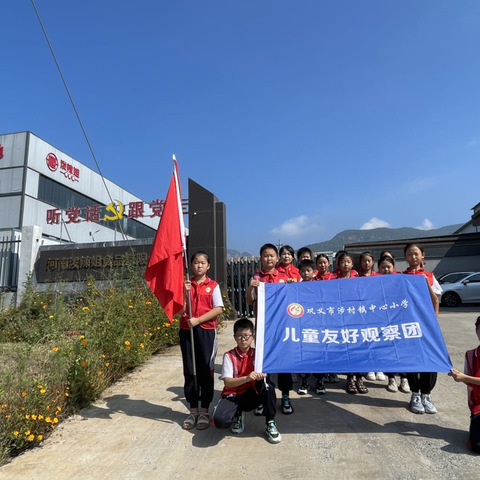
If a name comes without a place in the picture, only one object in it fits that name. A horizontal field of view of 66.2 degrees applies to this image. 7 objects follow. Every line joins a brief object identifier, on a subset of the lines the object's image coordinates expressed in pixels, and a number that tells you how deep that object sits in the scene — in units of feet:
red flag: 11.38
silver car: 42.29
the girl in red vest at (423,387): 11.24
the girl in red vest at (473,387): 8.84
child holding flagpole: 11.12
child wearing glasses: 9.82
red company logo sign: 74.89
